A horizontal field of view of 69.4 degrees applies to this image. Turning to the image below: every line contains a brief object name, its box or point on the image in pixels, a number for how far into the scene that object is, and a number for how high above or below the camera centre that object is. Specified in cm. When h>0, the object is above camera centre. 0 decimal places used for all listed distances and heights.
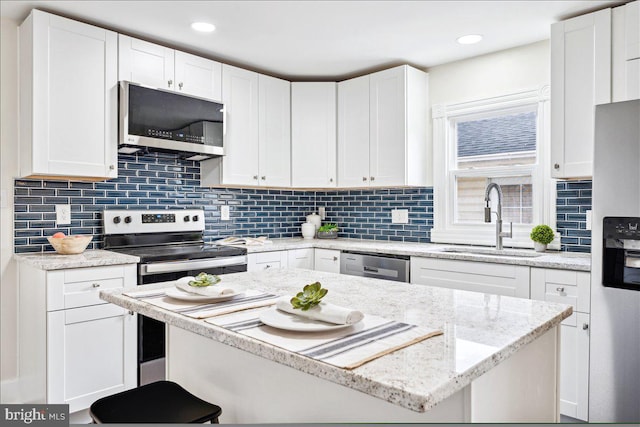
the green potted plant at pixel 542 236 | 302 -17
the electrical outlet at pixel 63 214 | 298 -4
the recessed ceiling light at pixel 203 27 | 295 +118
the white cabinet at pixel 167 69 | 302 +98
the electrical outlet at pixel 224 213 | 390 -4
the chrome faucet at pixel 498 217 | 319 -5
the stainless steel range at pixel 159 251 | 275 -28
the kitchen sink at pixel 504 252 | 309 -29
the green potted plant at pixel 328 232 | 432 -21
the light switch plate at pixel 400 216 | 397 -6
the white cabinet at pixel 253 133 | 358 +62
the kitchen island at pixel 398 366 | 92 -34
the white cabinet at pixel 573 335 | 245 -67
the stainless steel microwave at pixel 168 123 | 295 +59
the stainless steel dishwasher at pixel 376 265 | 327 -42
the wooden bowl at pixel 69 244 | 271 -21
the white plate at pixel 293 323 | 115 -29
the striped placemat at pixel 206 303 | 139 -31
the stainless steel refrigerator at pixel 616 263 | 213 -25
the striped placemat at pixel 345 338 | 100 -31
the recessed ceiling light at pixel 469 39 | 314 +118
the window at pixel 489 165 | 325 +34
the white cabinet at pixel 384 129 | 363 +66
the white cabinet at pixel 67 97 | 266 +66
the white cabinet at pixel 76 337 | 242 -71
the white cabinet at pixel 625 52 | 252 +88
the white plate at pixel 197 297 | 150 -29
